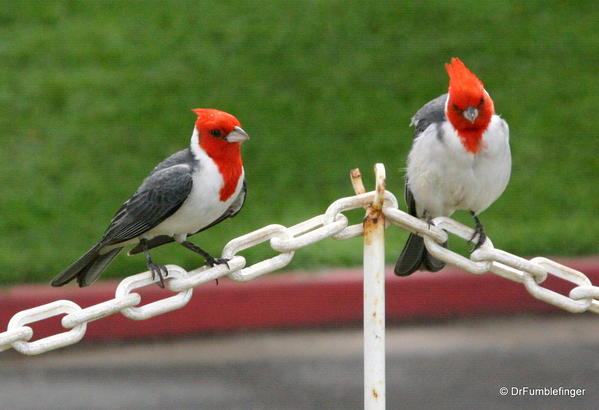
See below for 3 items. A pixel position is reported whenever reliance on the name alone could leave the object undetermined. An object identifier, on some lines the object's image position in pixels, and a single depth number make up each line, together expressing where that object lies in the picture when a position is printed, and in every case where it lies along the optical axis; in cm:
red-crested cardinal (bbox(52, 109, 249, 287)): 569
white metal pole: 426
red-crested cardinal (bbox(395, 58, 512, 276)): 551
